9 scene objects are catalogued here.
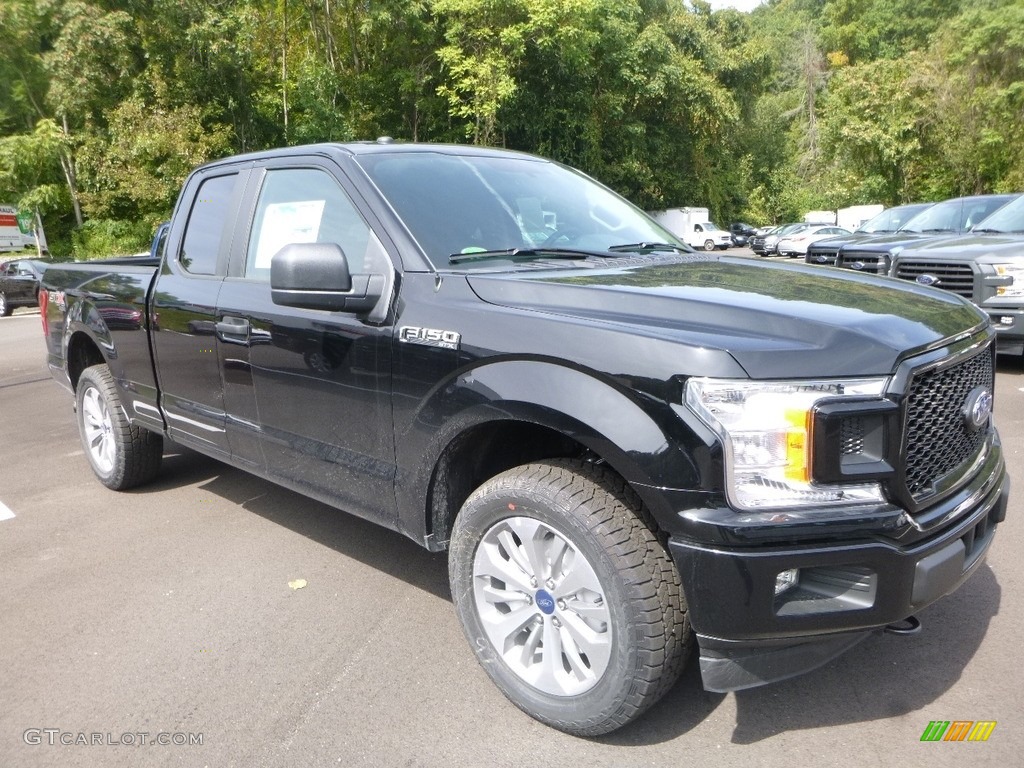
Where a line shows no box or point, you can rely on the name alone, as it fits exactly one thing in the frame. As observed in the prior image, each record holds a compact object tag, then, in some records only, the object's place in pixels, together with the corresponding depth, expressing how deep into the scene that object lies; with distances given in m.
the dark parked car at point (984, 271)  7.55
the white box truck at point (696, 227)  42.78
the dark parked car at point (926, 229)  9.54
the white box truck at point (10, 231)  30.94
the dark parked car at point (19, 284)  20.28
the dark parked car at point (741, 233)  45.72
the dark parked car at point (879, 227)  11.67
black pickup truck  2.24
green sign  28.31
